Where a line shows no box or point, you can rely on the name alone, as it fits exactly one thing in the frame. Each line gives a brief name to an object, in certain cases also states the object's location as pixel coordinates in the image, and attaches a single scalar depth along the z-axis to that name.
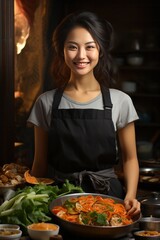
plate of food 1.97
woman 2.76
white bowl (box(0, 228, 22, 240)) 1.94
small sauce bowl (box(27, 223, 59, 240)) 1.96
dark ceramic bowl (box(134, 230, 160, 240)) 2.01
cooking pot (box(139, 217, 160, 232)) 2.16
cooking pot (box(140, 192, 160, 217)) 2.39
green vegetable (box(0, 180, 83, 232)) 2.14
